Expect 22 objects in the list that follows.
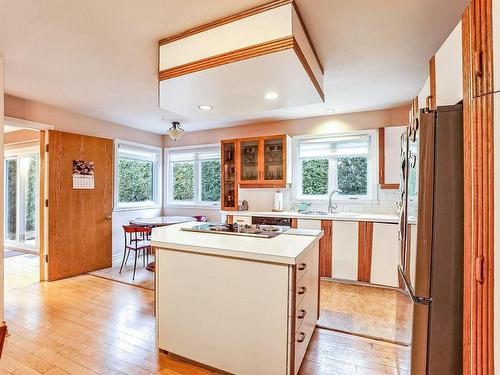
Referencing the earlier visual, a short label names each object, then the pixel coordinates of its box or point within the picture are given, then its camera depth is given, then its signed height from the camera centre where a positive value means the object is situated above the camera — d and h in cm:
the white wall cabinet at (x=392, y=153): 363 +49
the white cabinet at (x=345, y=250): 357 -83
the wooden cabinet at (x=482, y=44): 98 +56
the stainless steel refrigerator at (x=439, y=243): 120 -24
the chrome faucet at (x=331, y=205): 412 -26
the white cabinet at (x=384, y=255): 338 -84
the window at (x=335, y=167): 405 +34
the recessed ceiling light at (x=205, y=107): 262 +81
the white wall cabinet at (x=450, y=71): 122 +59
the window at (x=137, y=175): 480 +24
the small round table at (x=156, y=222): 390 -52
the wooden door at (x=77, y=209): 366 -33
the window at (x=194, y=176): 529 +24
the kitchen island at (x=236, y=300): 161 -74
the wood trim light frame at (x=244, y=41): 162 +96
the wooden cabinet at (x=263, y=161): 427 +45
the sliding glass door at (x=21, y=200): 528 -26
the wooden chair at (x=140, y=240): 371 -82
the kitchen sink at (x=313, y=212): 408 -37
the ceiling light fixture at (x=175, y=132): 427 +89
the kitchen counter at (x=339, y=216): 343 -39
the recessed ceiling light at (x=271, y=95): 231 +82
